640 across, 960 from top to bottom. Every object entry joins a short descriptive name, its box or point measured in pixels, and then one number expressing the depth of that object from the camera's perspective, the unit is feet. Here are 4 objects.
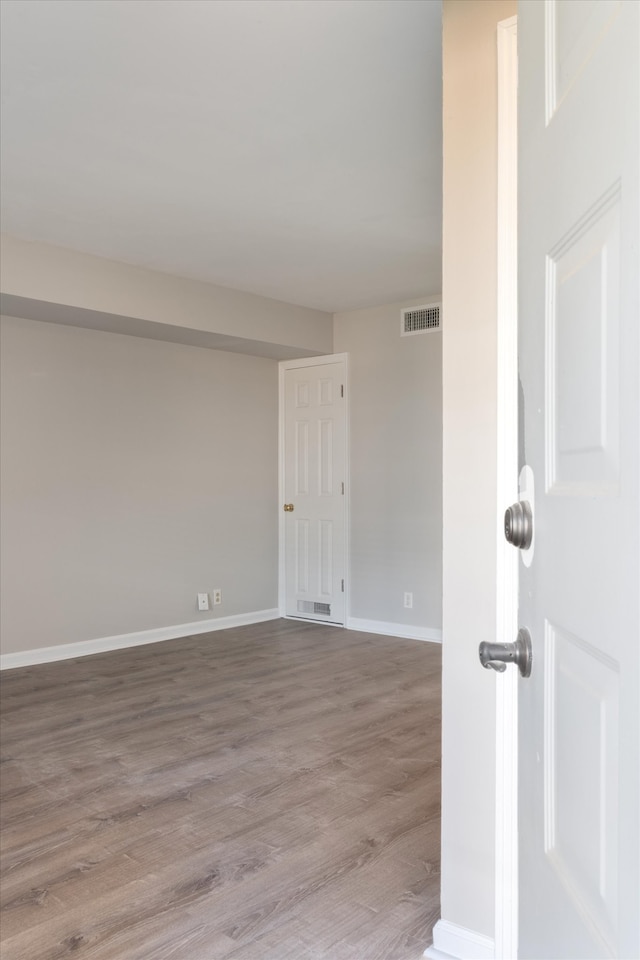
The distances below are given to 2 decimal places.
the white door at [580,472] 1.68
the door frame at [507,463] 5.50
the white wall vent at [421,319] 17.89
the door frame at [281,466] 20.83
